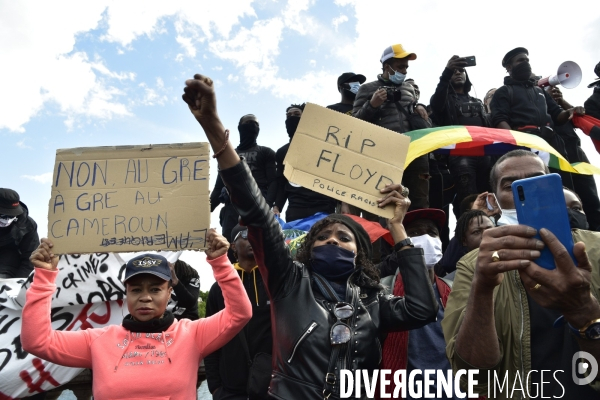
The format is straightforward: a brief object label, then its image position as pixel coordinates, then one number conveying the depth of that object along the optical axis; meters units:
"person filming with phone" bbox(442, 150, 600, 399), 1.48
